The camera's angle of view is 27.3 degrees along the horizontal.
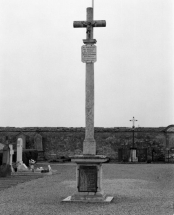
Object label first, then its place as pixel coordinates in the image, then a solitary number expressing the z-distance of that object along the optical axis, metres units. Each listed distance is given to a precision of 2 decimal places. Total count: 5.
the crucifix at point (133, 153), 32.03
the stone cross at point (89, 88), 9.04
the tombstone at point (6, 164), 17.08
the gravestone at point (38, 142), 35.91
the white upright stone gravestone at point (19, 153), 20.59
